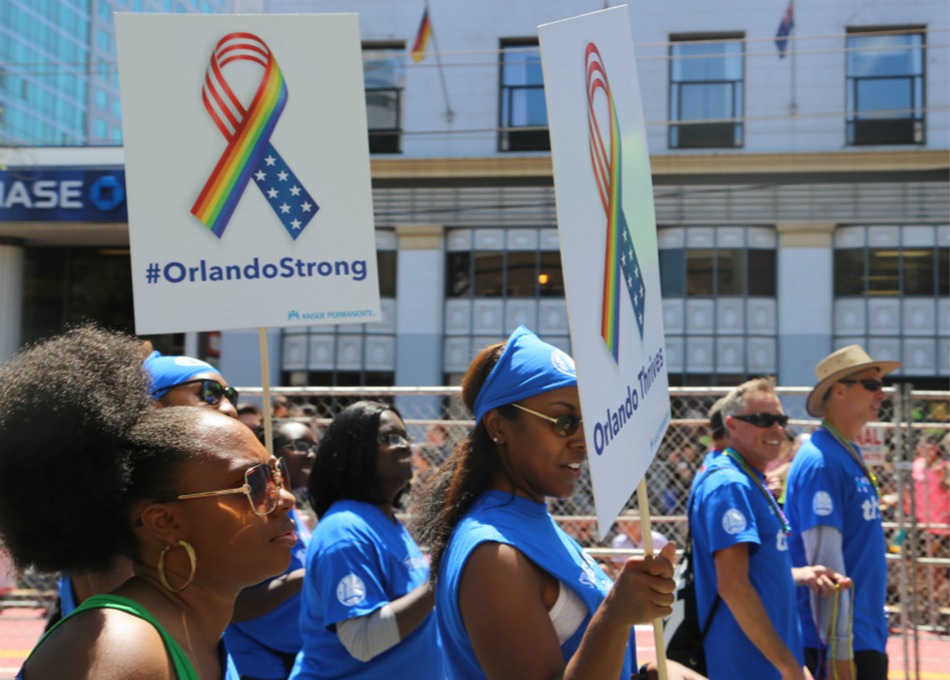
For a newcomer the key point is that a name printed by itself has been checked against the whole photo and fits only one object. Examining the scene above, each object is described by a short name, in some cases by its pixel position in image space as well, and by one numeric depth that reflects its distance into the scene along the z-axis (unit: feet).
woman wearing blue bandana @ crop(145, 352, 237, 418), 11.60
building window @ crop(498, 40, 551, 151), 64.44
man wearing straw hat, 15.72
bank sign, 58.65
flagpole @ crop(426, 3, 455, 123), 64.03
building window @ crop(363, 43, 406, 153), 65.57
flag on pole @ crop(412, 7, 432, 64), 61.05
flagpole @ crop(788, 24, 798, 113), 62.28
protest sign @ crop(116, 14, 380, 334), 12.44
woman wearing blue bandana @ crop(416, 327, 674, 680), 7.25
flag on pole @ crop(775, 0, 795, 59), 57.82
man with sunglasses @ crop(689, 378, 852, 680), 13.66
